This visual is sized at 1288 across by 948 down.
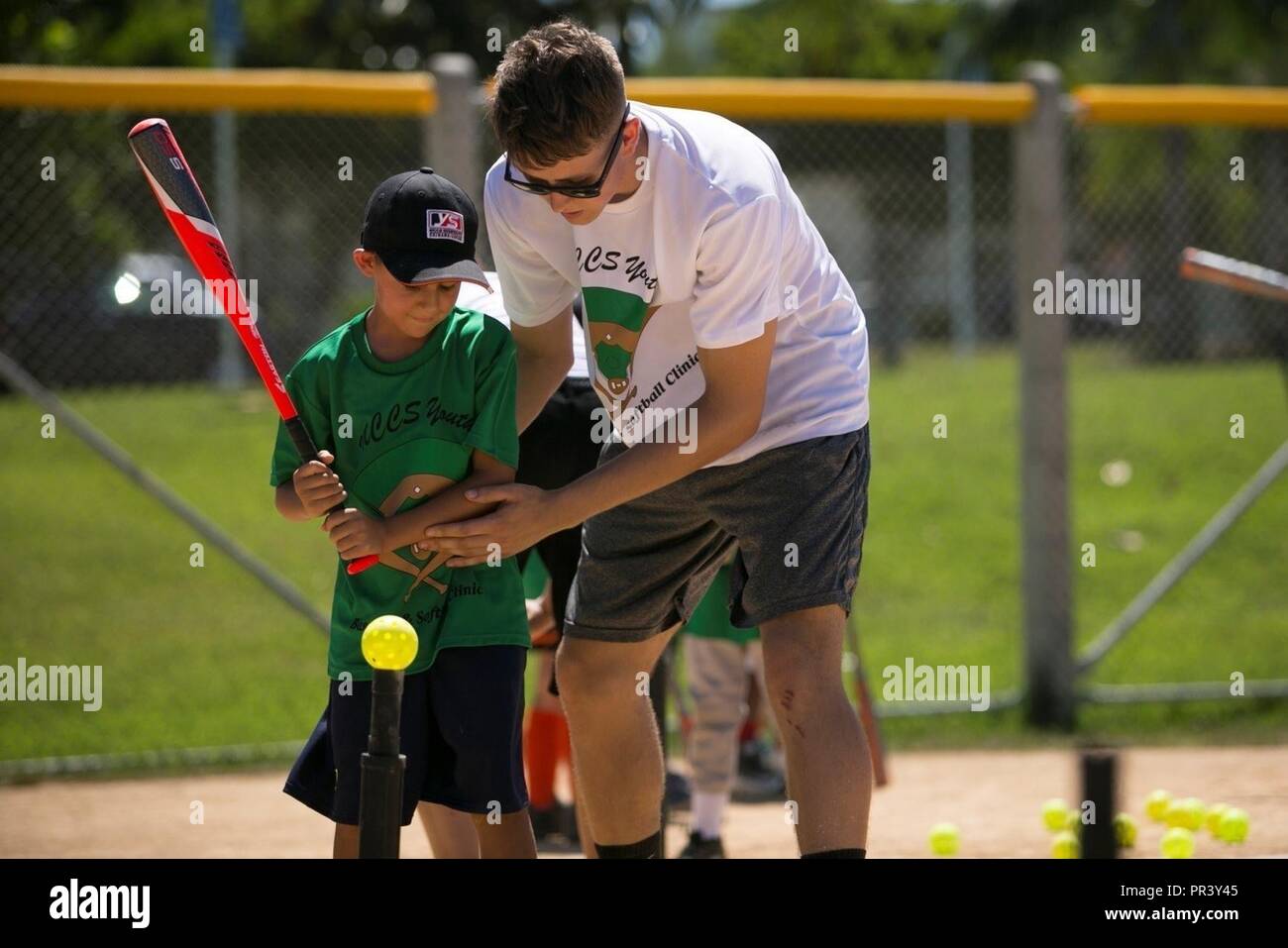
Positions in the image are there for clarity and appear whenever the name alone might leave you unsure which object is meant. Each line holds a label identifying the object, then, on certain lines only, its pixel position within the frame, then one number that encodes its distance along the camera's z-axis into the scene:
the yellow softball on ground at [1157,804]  9.34
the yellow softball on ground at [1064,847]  8.53
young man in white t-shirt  5.83
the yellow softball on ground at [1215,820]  8.88
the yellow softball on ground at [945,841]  8.88
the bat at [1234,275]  9.66
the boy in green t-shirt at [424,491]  6.17
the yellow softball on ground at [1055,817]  9.27
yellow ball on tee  4.98
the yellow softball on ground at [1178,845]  8.46
